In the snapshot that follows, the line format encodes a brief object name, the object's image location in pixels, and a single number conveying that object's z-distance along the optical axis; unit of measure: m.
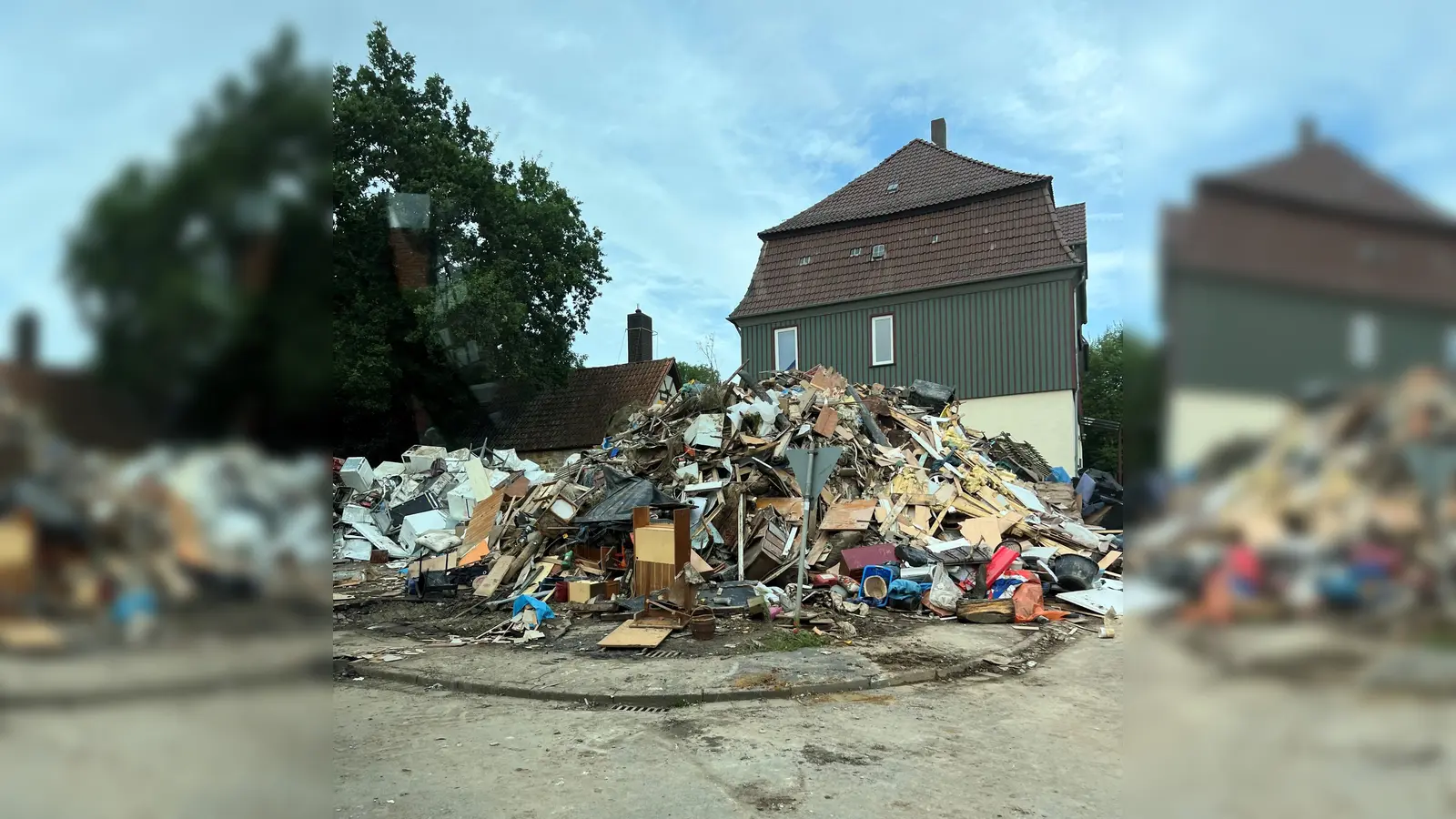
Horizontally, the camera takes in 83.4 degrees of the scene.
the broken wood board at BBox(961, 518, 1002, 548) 12.35
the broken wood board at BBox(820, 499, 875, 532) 11.85
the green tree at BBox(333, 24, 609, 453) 23.34
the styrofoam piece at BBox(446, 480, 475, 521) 17.53
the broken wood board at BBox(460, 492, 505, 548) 15.01
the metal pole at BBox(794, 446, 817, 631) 8.84
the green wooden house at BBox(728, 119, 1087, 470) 20.66
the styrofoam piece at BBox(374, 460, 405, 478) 19.53
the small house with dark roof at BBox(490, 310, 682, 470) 29.16
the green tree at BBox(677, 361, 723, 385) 43.28
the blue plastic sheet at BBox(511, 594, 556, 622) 10.39
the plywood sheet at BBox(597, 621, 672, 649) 8.76
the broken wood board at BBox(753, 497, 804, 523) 12.12
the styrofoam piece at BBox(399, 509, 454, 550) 16.70
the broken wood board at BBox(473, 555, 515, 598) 12.05
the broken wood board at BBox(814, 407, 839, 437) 13.56
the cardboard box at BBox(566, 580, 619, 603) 11.02
